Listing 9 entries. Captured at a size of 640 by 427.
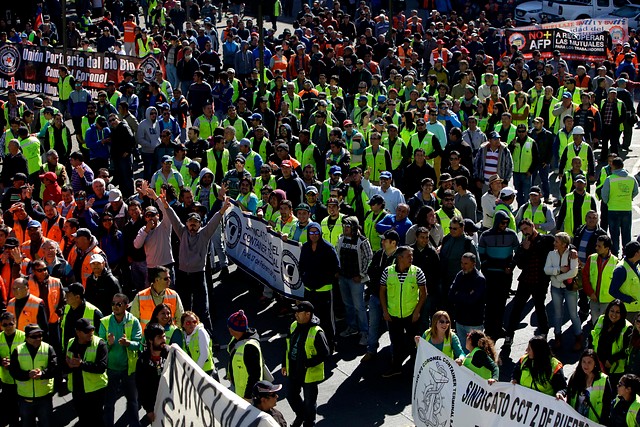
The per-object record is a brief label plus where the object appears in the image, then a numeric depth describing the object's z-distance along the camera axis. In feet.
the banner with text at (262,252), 45.19
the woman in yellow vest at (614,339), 35.86
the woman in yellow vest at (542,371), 32.94
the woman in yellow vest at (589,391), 31.37
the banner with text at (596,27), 94.61
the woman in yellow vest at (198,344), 34.58
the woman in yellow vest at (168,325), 35.24
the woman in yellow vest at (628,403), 30.35
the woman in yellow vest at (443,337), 35.37
